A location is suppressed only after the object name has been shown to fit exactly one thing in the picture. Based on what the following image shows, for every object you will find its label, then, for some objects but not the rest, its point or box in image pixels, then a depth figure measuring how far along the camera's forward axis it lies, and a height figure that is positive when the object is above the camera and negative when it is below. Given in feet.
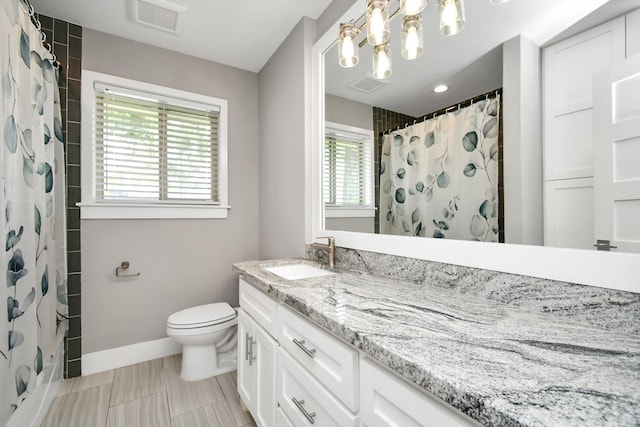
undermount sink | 5.29 -1.11
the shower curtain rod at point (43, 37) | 4.68 +3.61
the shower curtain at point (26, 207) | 3.57 +0.12
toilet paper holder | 6.85 -1.33
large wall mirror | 2.66 +1.55
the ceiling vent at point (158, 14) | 5.84 +4.44
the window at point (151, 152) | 6.76 +1.66
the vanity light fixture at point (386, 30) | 3.50 +2.67
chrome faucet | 5.35 -0.68
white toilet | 6.05 -2.79
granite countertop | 1.35 -0.95
